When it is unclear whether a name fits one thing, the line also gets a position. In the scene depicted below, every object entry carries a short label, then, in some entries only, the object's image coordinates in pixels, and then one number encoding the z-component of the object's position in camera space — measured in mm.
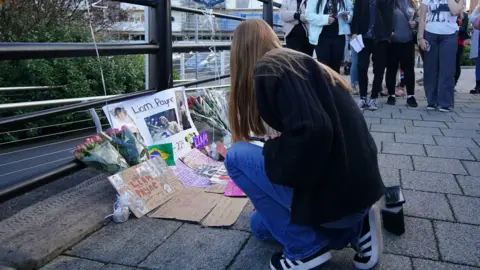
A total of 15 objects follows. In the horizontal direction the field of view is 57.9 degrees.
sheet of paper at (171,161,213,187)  2994
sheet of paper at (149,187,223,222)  2469
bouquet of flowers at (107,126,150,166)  2781
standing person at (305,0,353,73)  5246
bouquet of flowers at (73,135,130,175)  2629
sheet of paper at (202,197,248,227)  2375
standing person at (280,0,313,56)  5387
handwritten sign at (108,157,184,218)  2523
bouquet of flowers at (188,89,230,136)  3811
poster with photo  3023
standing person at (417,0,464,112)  5352
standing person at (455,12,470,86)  7112
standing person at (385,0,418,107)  5906
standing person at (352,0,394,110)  5699
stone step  1969
